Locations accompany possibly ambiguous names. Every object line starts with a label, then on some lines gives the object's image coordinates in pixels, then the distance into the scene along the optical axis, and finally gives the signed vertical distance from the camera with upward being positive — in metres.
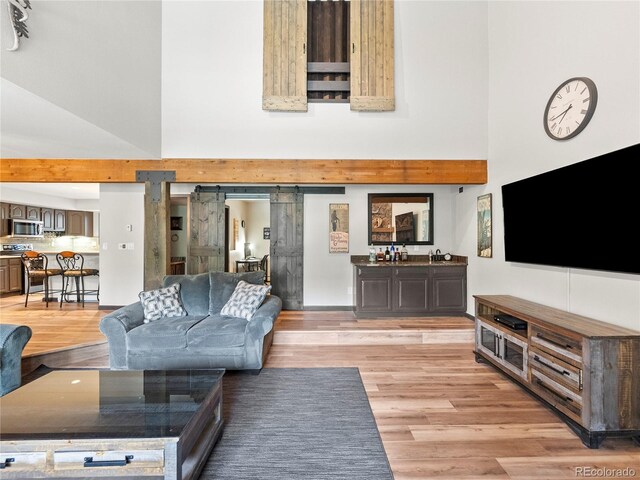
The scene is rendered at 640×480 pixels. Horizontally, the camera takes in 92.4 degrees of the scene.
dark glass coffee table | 1.53 -1.04
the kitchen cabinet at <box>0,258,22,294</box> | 6.70 -0.87
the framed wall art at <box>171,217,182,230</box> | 7.40 +0.34
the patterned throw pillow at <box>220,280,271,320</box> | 3.61 -0.76
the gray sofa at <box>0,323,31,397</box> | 2.66 -1.04
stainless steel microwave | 7.13 +0.21
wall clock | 2.66 +1.23
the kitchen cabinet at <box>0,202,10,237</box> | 6.96 +0.40
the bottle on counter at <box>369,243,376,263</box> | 5.28 -0.29
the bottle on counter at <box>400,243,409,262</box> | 5.38 -0.27
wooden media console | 2.14 -0.99
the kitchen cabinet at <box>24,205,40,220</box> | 7.56 +0.61
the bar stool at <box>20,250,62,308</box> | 5.39 -0.57
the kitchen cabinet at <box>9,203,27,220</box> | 7.19 +0.60
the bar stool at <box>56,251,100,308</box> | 5.45 -0.66
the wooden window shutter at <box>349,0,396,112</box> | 4.23 +2.57
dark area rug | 1.93 -1.46
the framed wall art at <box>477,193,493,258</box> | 4.27 +0.18
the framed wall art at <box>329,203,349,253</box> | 5.50 +0.18
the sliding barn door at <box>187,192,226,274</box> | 5.55 -0.01
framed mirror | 5.53 +0.33
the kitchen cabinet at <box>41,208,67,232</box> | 8.02 +0.47
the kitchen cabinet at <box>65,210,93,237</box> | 8.75 +0.40
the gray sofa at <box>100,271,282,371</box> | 3.19 -1.11
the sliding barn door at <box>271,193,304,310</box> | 5.46 -0.08
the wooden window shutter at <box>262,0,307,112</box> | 4.23 +2.52
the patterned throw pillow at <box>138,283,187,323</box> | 3.59 -0.79
